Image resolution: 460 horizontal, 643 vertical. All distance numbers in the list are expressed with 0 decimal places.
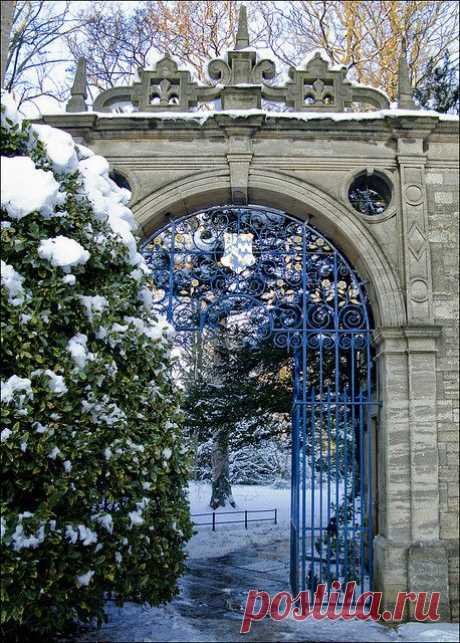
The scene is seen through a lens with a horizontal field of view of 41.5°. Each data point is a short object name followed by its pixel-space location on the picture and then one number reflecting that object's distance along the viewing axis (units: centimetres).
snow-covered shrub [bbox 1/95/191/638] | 380
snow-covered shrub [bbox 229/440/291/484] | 1606
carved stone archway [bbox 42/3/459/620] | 564
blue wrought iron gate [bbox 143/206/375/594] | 612
